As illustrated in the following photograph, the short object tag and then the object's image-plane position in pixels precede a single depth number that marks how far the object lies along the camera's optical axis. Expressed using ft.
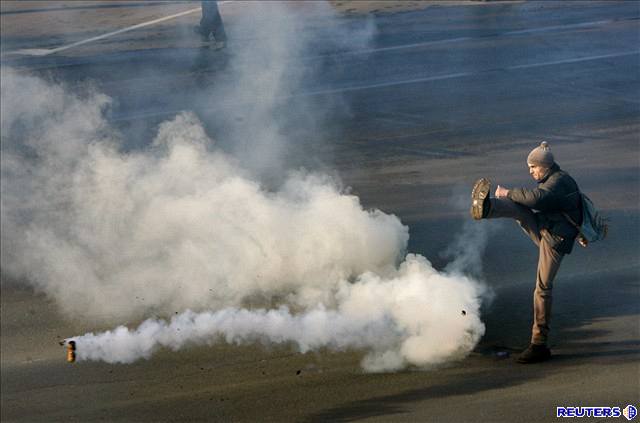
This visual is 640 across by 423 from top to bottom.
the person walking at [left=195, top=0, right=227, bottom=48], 107.45
